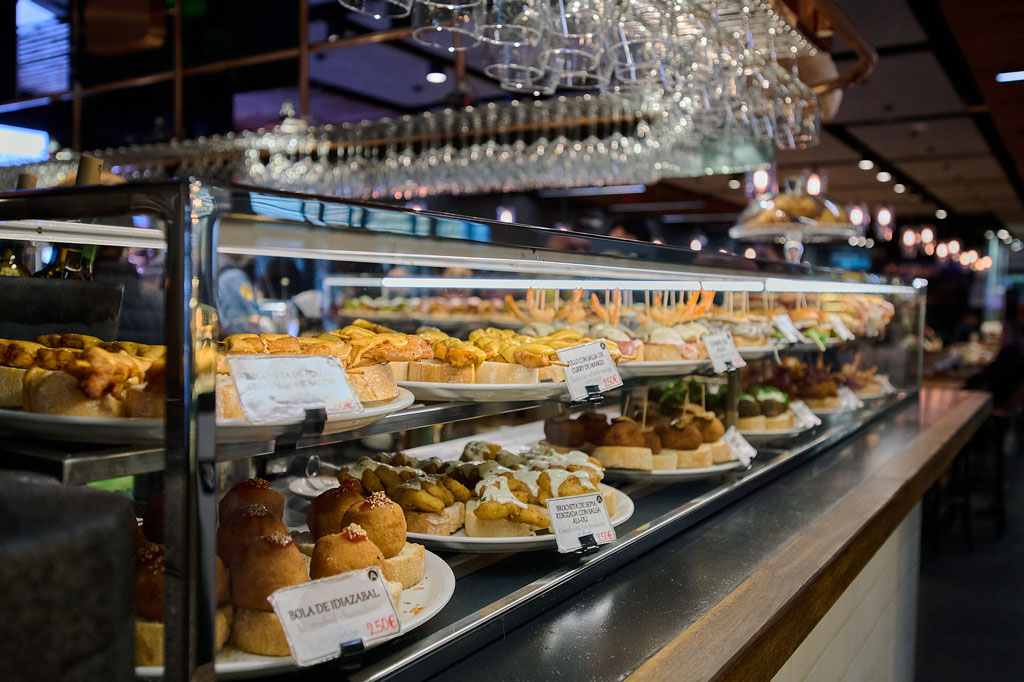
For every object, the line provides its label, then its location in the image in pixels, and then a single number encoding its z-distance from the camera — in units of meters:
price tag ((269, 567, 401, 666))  0.93
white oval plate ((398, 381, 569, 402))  1.41
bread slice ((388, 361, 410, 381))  1.44
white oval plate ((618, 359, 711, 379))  1.89
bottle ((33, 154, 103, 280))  1.61
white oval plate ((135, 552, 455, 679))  0.94
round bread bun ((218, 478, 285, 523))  1.23
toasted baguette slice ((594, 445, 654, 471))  2.08
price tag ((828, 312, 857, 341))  3.17
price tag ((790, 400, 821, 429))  2.80
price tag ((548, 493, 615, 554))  1.46
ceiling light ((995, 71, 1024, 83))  6.00
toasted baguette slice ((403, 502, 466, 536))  1.48
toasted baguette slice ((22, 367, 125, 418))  0.90
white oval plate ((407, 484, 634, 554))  1.46
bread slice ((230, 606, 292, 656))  0.97
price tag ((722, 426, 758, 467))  2.27
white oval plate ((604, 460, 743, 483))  2.07
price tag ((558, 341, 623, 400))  1.54
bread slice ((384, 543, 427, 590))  1.21
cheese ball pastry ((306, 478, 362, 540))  1.33
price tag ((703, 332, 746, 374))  2.13
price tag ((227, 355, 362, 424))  0.89
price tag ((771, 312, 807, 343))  2.71
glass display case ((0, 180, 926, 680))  0.82
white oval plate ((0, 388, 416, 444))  0.86
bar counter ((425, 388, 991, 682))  1.23
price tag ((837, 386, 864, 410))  3.41
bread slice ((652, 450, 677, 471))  2.11
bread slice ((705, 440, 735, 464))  2.25
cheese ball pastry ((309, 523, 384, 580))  1.09
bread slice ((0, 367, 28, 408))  1.02
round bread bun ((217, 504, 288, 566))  1.03
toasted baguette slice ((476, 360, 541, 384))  1.52
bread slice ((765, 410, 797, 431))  2.67
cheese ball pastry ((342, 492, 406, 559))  1.21
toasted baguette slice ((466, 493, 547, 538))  1.49
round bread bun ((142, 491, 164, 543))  1.10
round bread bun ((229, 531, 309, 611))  0.98
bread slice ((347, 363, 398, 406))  1.18
